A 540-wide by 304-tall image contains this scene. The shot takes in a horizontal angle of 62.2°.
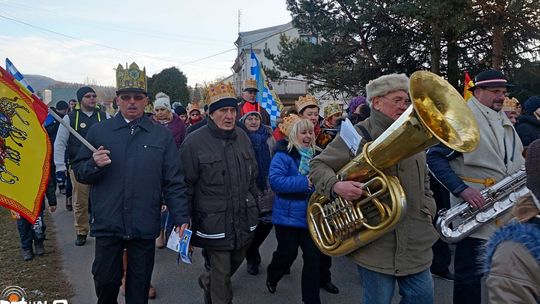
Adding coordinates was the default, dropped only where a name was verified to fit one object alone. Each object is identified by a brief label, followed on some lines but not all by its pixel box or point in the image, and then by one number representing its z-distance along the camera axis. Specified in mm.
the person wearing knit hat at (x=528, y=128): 5278
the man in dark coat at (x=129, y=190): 3400
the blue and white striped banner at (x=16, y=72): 4550
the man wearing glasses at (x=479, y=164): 3416
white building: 34469
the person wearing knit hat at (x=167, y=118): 7332
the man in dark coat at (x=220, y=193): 3686
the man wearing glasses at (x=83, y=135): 6430
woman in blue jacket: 4043
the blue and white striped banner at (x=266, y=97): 9183
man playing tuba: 2842
